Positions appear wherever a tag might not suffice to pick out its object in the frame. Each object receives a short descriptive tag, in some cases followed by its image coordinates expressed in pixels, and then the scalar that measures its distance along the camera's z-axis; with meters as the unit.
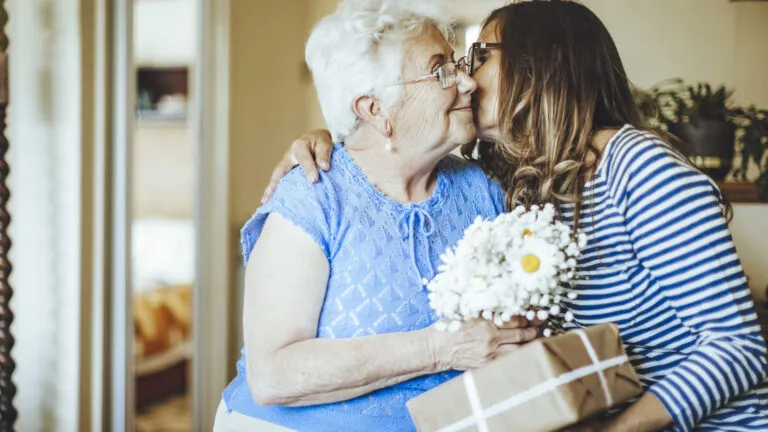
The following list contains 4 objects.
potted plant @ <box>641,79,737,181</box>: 2.53
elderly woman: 1.33
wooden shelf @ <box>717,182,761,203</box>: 2.60
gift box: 1.04
